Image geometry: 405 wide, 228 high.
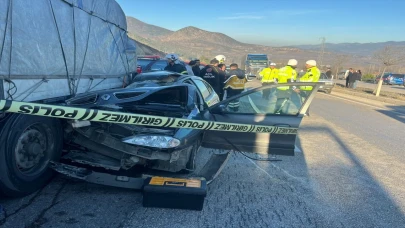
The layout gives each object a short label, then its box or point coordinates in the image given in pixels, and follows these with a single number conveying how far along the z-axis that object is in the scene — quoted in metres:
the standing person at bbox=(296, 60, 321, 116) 8.54
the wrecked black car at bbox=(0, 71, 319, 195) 2.98
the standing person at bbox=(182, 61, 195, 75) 9.75
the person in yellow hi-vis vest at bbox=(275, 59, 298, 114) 8.87
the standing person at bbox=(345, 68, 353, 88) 23.22
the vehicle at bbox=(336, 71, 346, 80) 48.58
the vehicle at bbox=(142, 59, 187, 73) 12.10
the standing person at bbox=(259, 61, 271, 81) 10.40
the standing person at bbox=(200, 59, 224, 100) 8.87
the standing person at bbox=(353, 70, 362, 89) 23.33
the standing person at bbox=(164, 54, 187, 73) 8.41
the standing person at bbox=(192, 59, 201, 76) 10.36
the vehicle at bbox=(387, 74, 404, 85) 38.44
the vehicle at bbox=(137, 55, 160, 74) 11.94
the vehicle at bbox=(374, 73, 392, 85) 39.74
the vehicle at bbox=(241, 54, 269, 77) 29.62
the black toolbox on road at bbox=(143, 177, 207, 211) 2.92
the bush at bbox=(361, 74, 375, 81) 44.48
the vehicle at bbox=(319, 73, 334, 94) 19.28
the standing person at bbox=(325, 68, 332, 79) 21.90
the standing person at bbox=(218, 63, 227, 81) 9.14
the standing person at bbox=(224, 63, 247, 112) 8.16
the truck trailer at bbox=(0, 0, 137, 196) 2.80
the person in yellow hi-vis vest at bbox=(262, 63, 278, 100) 9.87
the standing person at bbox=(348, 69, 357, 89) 23.19
